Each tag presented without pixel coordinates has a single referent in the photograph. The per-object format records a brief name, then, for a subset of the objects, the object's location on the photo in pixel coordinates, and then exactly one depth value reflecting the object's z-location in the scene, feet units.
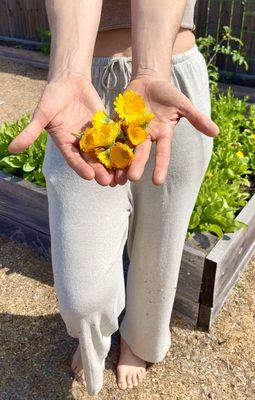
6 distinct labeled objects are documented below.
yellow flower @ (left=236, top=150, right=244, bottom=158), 9.56
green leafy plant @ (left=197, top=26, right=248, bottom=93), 13.95
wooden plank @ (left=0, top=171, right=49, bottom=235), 8.63
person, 4.34
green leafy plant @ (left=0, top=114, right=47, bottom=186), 9.01
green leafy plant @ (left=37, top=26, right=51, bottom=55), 21.89
